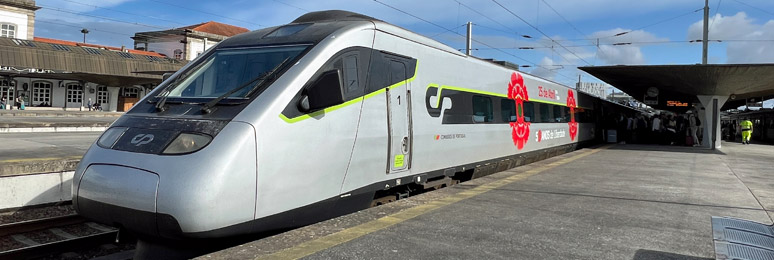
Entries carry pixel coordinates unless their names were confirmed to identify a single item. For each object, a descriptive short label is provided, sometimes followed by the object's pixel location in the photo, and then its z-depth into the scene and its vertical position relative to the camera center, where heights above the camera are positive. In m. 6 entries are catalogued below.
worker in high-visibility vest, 24.20 +0.38
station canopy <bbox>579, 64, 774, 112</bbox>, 15.99 +2.20
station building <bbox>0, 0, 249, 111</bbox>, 34.72 +3.95
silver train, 3.87 -0.06
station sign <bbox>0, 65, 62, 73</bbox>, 33.88 +3.69
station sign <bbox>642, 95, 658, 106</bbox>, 23.89 +1.76
